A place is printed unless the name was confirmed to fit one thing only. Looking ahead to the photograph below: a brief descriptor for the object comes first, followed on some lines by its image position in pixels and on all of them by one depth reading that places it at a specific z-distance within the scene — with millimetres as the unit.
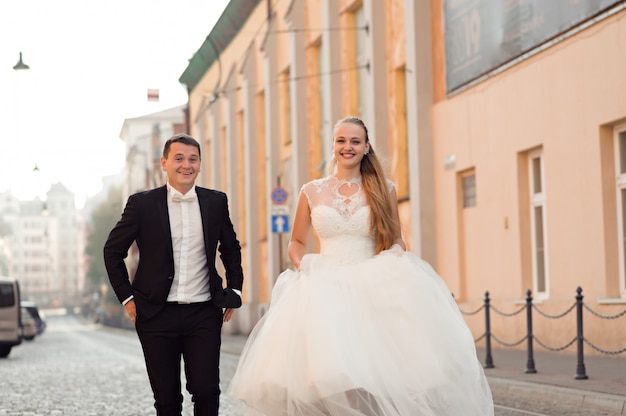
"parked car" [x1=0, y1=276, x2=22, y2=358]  30547
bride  6270
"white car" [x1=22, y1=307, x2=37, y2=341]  52156
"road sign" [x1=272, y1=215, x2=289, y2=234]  28359
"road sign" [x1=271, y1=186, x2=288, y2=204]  28612
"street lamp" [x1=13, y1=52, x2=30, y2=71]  30555
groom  6527
